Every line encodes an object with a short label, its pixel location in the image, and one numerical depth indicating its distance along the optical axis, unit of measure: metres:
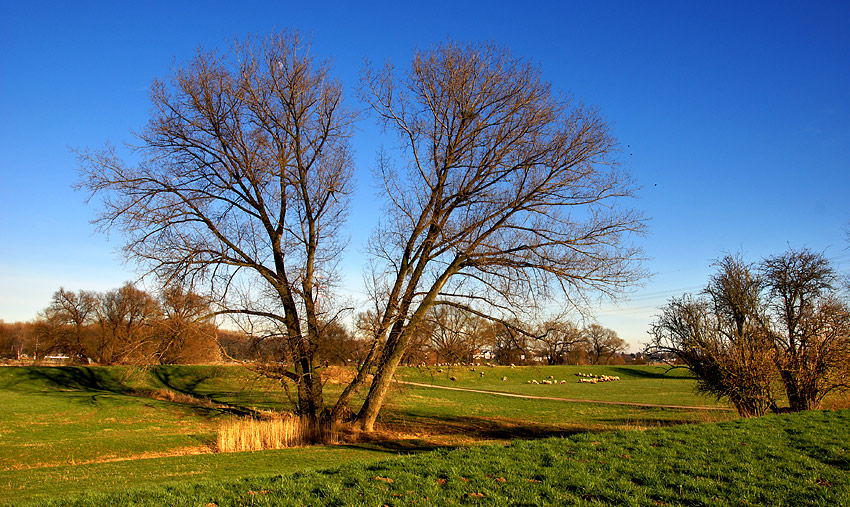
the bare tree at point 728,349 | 15.81
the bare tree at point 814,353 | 16.05
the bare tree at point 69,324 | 49.44
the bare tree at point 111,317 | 40.95
